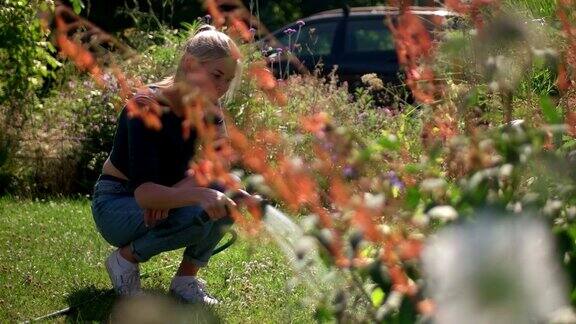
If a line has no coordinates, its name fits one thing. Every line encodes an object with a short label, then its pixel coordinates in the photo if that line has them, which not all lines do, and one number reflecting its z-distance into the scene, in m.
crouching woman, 3.93
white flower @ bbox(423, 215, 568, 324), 1.51
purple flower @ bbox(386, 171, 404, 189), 2.77
